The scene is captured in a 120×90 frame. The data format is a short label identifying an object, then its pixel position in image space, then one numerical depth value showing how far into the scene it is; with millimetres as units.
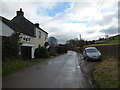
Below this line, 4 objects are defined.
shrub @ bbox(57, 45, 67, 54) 28677
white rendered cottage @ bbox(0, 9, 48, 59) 12794
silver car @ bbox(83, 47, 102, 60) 10744
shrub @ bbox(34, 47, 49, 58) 15826
